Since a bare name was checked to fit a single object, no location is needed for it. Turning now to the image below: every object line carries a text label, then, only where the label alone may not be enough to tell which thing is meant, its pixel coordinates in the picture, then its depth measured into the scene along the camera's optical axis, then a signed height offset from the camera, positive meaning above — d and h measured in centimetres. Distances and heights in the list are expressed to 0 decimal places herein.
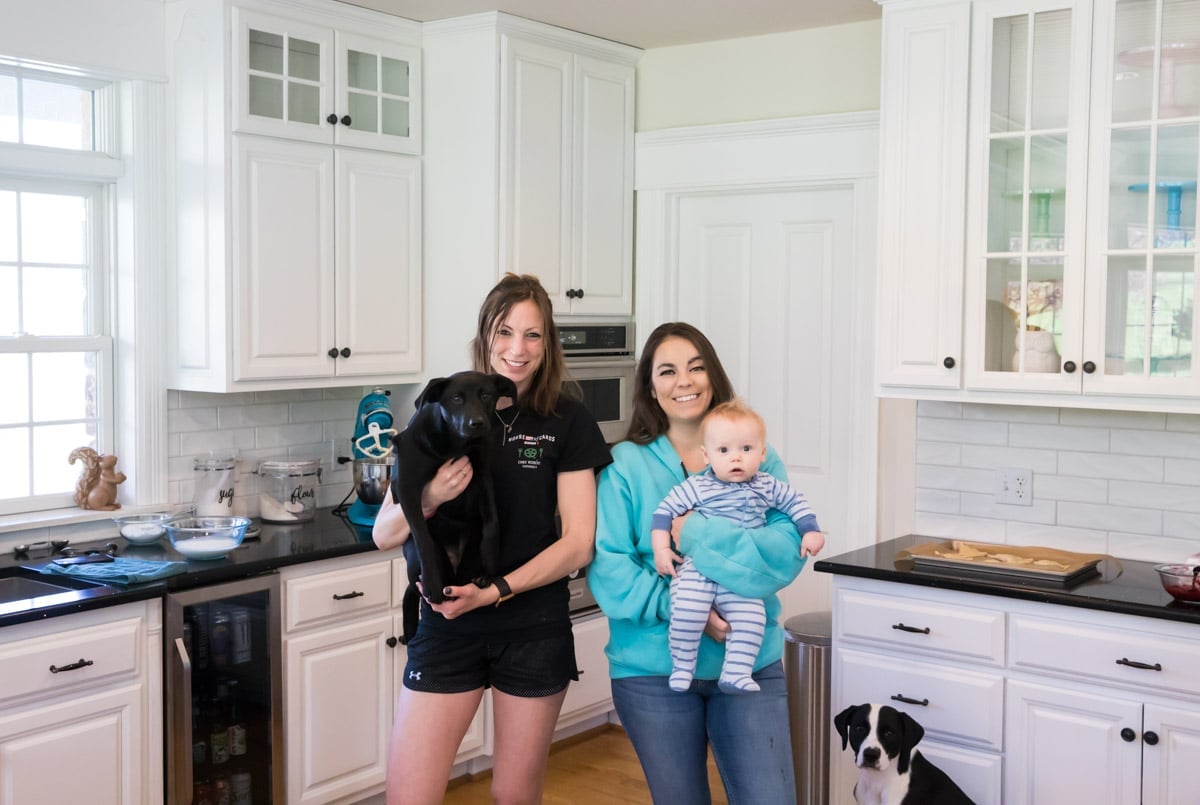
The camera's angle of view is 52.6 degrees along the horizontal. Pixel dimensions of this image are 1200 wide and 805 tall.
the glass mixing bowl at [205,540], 330 -53
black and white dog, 298 -101
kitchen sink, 312 -63
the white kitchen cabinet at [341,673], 351 -97
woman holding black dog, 239 -51
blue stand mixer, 395 -36
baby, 228 -32
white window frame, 369 +24
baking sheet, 319 -57
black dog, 220 -25
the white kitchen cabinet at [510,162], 409 +65
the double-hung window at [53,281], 353 +19
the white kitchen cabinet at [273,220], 363 +40
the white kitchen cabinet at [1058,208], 316 +40
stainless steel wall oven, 442 -6
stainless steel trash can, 360 -107
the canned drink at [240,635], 333 -80
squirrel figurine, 364 -41
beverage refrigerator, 313 -95
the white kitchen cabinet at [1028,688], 292 -86
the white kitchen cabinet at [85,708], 279 -87
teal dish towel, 307 -58
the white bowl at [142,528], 354 -54
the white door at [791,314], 425 +14
